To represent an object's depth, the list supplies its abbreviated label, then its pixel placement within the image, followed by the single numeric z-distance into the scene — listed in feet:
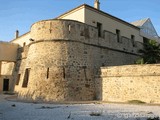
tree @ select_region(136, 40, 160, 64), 47.16
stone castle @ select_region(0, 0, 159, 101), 36.01
